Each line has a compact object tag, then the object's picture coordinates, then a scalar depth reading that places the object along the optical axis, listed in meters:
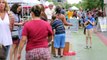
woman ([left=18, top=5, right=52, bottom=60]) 3.22
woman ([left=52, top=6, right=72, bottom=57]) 6.32
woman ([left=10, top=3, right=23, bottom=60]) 4.75
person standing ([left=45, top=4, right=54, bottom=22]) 10.04
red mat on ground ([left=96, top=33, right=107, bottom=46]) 10.00
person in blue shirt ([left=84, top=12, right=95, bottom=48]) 7.88
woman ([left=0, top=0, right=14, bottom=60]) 3.65
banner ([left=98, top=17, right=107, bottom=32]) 14.26
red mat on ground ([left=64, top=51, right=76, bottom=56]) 6.77
